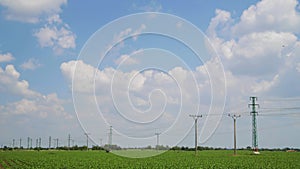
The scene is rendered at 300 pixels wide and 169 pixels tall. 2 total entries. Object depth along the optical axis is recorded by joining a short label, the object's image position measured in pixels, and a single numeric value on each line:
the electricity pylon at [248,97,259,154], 75.81
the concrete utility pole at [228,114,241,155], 70.52
